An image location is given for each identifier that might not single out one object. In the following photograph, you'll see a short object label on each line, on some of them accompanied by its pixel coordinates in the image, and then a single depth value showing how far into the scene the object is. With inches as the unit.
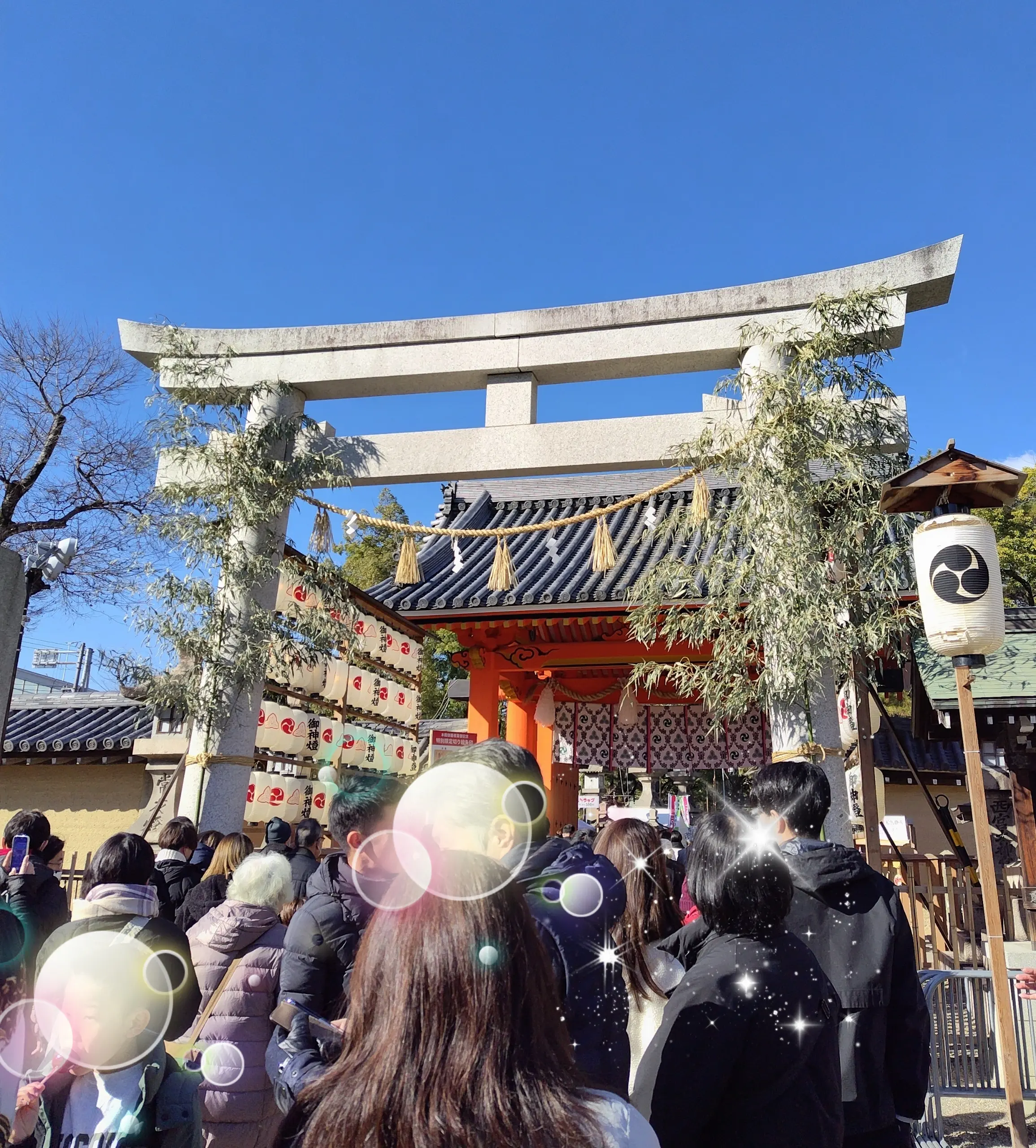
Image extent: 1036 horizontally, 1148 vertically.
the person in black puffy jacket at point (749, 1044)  70.4
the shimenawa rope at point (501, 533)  277.1
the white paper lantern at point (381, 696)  388.8
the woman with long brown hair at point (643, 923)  111.9
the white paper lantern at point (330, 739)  352.2
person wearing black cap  174.7
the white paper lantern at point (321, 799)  345.1
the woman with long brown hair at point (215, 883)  167.4
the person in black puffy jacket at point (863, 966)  98.7
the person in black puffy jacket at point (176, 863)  183.6
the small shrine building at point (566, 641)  407.2
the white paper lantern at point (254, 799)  303.3
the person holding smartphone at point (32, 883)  165.5
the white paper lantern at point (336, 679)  344.8
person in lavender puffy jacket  121.6
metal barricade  196.7
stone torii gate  278.5
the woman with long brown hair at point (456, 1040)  44.7
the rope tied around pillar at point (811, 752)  246.2
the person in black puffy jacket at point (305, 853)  163.8
